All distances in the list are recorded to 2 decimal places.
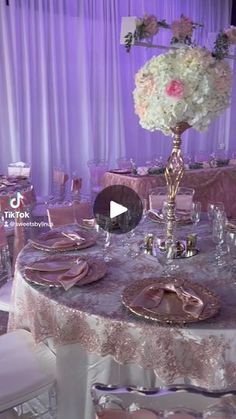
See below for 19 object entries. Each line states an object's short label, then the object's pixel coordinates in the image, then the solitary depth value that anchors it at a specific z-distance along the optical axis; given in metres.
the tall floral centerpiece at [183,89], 1.54
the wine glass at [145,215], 2.31
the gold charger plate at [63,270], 1.45
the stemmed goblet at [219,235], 1.75
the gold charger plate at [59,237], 1.81
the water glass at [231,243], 1.74
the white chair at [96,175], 4.74
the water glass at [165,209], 1.85
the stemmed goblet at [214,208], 1.88
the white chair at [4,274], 2.02
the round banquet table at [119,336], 1.18
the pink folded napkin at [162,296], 1.24
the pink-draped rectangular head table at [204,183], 3.92
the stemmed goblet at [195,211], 2.01
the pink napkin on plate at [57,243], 1.83
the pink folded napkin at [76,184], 4.00
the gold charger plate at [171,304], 1.20
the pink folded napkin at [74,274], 1.42
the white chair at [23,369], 1.38
